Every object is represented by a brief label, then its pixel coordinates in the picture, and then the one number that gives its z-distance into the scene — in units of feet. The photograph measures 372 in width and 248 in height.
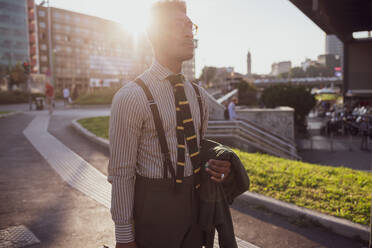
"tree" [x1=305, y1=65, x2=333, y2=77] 504.92
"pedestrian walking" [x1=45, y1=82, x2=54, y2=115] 65.10
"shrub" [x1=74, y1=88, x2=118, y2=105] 101.36
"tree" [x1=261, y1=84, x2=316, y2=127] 64.03
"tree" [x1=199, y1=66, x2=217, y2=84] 411.54
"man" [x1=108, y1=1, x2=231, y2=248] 5.32
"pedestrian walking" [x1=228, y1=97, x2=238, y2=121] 44.01
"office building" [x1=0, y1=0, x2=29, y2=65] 243.81
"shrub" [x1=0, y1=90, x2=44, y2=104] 121.30
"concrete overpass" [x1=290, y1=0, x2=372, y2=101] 71.05
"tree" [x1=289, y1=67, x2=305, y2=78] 539.29
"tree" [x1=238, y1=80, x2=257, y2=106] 102.14
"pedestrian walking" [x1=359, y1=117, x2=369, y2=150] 44.06
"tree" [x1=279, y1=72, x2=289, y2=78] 575.13
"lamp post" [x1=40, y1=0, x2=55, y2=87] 242.08
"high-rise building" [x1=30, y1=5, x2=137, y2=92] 266.16
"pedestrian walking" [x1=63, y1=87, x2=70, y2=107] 95.51
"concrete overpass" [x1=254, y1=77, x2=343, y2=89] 357.37
